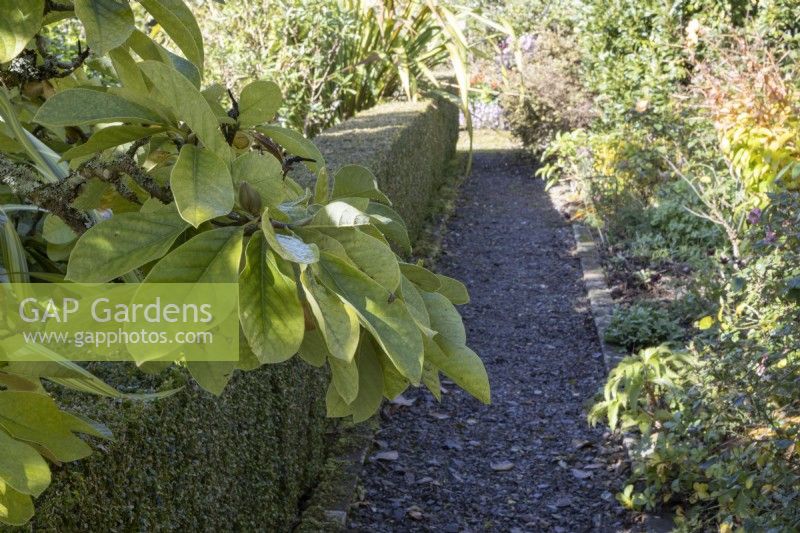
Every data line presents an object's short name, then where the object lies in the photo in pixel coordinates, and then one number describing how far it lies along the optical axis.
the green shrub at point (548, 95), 11.27
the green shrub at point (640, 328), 5.66
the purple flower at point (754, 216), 4.64
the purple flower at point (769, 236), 3.77
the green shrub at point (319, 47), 7.59
